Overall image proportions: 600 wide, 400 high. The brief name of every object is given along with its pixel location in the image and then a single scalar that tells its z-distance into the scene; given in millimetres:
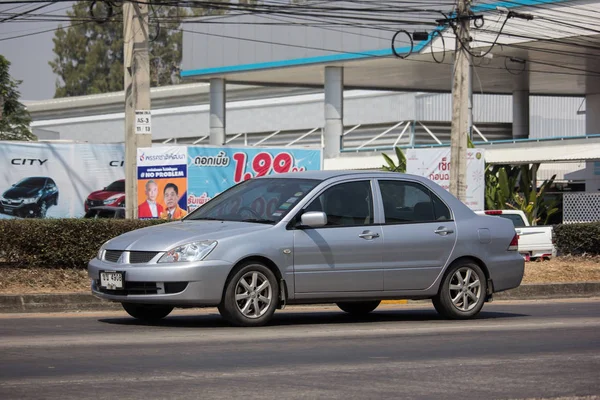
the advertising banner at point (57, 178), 30938
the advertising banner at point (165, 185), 26781
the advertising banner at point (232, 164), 27812
